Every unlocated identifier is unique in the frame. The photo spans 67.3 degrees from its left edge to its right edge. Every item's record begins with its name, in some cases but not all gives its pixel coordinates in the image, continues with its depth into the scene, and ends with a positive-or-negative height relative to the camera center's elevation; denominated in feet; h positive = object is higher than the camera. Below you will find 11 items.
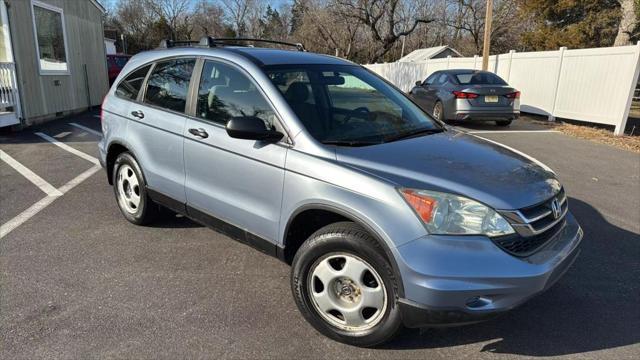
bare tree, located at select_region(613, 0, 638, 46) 71.10 +4.78
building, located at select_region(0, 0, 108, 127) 34.47 -1.27
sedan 38.37 -3.57
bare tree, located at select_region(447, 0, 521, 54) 135.03 +8.86
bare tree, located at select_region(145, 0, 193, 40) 210.34 +13.79
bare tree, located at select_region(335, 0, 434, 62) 127.49 +8.77
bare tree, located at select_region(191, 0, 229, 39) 226.99 +13.22
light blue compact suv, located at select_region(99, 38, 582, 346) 8.42 -2.72
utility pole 58.34 +1.78
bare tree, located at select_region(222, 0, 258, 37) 232.53 +16.40
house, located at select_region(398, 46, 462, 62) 108.37 -0.24
